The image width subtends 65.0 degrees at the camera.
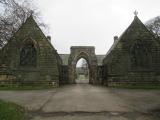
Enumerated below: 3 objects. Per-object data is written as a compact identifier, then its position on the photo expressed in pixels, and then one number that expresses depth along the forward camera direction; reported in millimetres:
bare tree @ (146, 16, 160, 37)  14903
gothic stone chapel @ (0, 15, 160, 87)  13350
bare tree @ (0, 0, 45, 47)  6113
